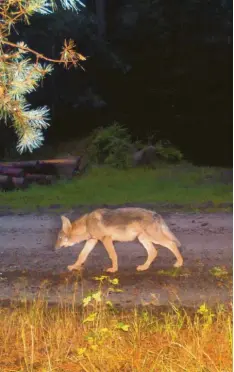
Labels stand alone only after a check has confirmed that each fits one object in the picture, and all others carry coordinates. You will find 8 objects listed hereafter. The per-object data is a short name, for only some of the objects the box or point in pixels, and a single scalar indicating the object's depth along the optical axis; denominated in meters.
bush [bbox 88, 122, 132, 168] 22.77
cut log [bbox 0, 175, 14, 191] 18.72
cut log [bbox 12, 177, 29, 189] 18.86
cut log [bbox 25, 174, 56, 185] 19.84
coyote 9.10
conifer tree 4.84
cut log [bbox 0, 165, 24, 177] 19.55
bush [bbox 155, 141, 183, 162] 24.23
